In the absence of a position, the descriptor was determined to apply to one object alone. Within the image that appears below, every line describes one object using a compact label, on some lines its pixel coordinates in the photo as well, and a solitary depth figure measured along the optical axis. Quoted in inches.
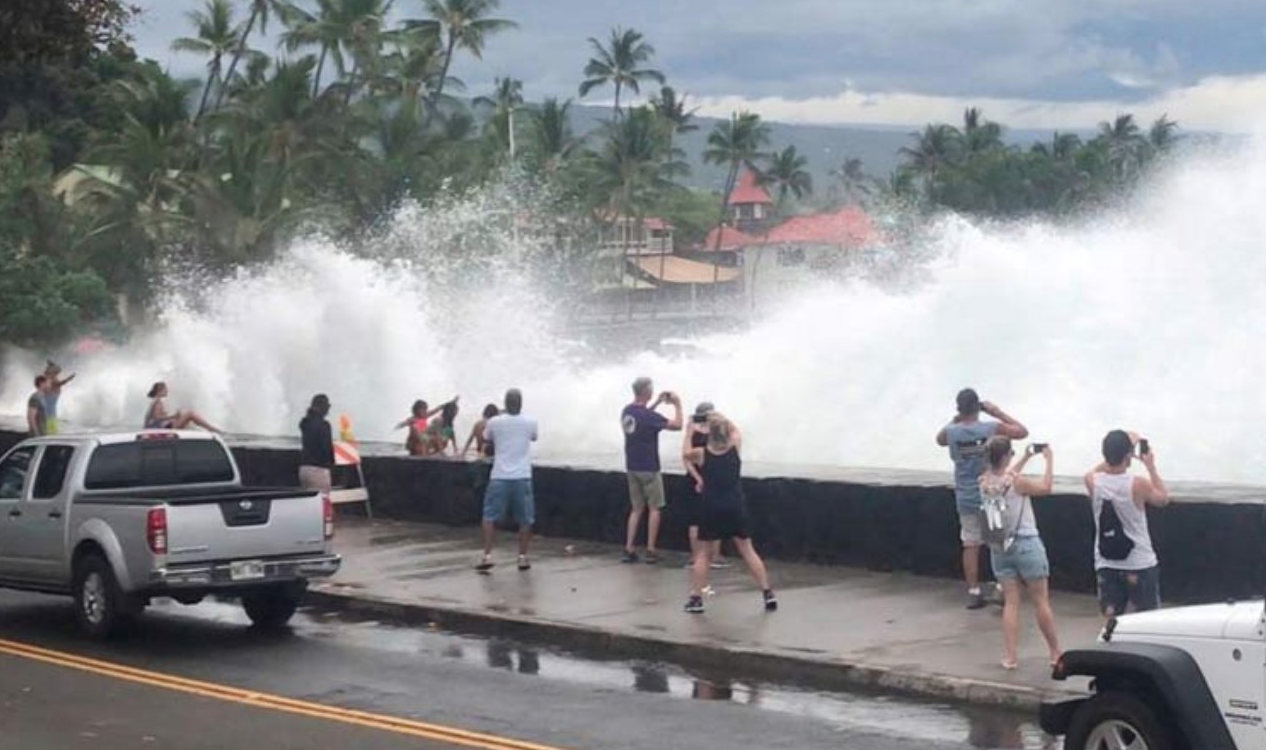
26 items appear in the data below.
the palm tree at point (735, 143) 4822.8
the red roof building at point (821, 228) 4097.0
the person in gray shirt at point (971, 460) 580.1
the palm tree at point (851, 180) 6673.2
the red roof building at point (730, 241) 4904.0
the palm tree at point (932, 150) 5324.8
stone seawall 554.9
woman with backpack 477.7
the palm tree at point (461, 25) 3235.7
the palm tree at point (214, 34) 3213.6
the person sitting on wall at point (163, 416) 1016.2
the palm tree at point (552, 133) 3538.4
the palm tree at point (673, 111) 4751.5
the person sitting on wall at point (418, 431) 923.4
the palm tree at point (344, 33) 2957.7
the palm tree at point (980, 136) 5333.7
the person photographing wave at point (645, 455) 702.5
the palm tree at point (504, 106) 3290.4
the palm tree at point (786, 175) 5206.7
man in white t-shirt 697.6
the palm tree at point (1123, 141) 4808.1
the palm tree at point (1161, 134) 5010.1
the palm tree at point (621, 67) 4249.5
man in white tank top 448.8
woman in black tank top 595.8
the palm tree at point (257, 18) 3161.9
